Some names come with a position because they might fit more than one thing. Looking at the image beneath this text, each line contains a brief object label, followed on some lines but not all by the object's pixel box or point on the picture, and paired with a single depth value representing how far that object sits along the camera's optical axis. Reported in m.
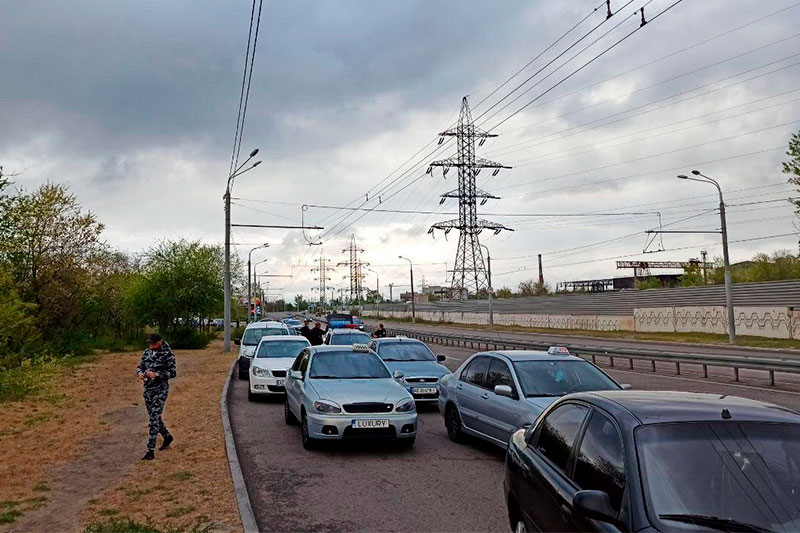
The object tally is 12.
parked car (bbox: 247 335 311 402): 15.96
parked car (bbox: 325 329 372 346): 21.33
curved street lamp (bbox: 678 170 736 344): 35.34
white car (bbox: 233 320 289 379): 21.38
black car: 3.38
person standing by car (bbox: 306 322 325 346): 21.03
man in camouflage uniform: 9.76
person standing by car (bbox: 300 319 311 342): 21.32
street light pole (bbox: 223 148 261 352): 32.97
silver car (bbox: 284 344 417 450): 9.68
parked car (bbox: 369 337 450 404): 14.68
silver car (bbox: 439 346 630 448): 8.57
